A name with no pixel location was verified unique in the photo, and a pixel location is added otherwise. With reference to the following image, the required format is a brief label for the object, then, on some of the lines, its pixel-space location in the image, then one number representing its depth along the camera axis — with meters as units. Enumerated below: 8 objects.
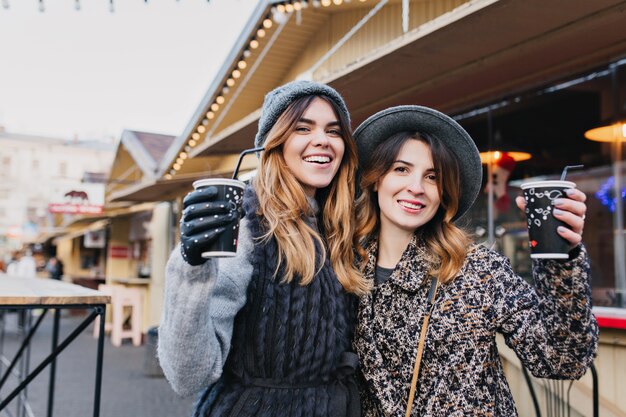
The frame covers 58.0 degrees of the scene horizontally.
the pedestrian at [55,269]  18.50
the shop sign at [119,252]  15.09
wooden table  2.33
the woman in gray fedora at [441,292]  1.58
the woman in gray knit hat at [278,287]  1.47
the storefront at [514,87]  3.46
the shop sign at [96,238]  18.02
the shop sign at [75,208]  12.80
